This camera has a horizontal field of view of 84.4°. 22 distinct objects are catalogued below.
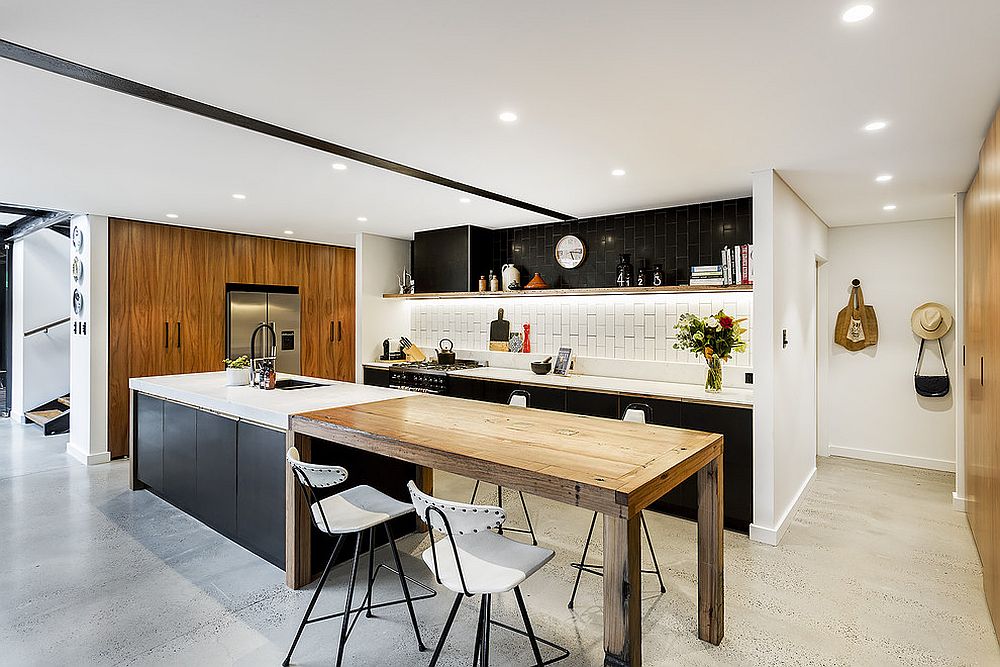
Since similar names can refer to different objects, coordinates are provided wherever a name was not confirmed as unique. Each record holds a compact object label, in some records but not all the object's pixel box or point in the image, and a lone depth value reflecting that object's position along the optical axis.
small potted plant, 3.98
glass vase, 4.08
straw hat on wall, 5.05
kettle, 6.13
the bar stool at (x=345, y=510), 2.30
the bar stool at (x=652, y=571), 2.90
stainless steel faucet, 4.04
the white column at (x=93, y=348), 5.26
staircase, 6.49
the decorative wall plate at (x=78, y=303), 5.42
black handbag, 5.10
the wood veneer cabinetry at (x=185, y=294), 5.50
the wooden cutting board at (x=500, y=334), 6.02
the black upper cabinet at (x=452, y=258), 5.91
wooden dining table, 1.82
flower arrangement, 4.05
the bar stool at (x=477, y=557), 1.82
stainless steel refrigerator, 6.47
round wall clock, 5.41
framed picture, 5.30
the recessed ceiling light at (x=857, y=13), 1.68
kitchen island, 3.04
